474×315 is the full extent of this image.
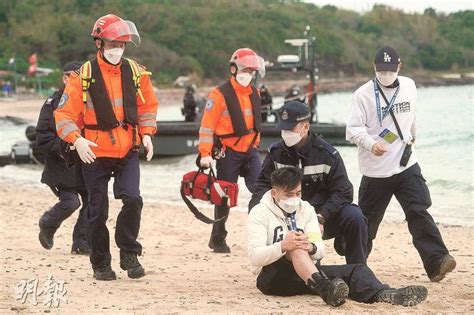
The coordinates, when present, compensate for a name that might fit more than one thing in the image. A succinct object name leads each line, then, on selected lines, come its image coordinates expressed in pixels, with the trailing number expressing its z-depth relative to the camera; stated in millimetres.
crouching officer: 13453
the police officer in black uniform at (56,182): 16953
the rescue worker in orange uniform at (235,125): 17984
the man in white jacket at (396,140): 14672
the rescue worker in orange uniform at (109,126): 13805
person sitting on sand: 12281
